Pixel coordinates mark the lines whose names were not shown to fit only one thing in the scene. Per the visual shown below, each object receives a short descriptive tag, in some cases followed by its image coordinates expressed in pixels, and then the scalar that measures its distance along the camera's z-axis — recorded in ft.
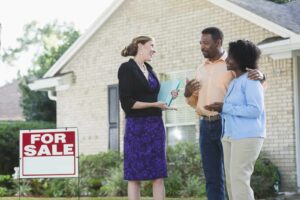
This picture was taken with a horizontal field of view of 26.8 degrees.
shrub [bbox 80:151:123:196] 43.16
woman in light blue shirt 16.28
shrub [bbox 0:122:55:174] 62.18
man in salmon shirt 18.21
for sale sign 25.04
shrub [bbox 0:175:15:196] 45.09
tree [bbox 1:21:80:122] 81.76
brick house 37.50
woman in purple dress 19.17
